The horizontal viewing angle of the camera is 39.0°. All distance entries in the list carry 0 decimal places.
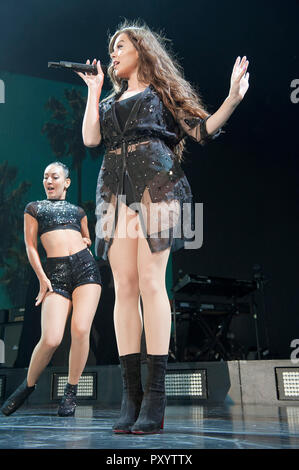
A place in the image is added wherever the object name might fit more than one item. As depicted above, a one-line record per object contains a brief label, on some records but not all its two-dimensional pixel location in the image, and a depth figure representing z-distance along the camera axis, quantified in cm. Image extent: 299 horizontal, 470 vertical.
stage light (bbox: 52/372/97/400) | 339
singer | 133
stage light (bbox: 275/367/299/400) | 269
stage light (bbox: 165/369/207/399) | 309
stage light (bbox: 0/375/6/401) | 364
